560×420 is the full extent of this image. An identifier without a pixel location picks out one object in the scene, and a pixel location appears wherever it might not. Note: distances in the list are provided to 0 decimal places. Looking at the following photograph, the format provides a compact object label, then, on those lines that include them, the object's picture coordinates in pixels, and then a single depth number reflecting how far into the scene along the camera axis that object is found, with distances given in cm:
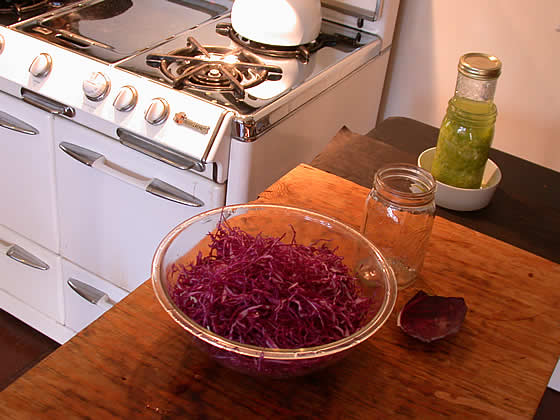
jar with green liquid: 105
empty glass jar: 91
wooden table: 71
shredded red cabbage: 71
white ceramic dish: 115
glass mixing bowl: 68
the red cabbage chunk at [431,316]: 83
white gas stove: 140
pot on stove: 156
